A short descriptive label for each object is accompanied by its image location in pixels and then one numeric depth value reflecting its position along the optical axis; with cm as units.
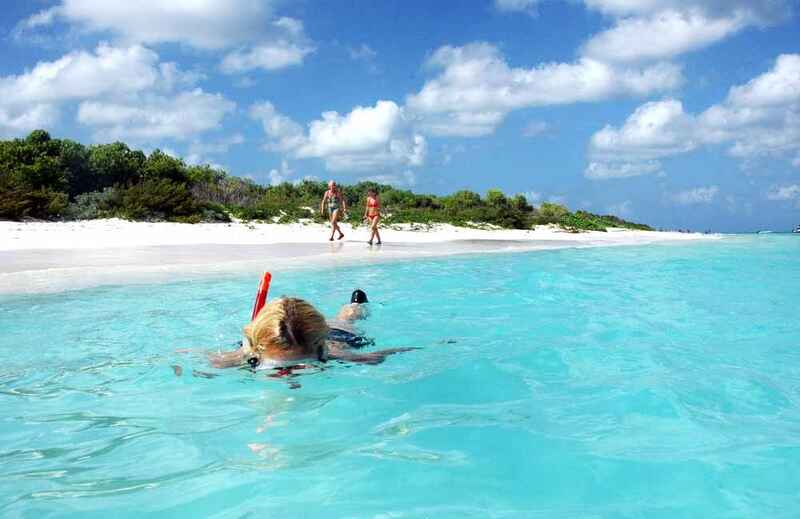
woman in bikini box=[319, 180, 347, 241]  1891
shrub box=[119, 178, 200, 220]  2062
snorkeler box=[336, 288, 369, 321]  661
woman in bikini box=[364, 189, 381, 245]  1811
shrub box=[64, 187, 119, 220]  1964
